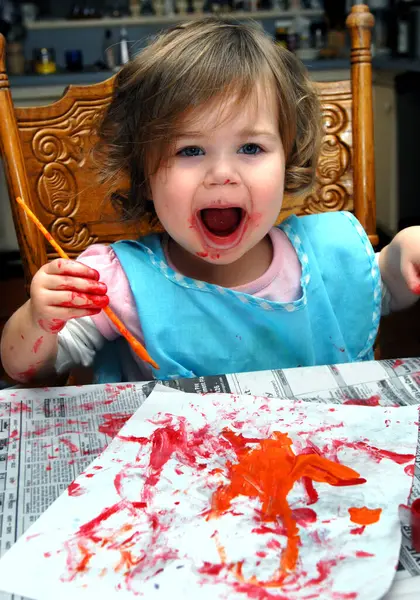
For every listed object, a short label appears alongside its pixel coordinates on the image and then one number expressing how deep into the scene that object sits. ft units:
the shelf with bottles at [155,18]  11.53
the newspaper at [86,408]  1.93
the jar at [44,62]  11.05
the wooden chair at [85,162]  3.66
